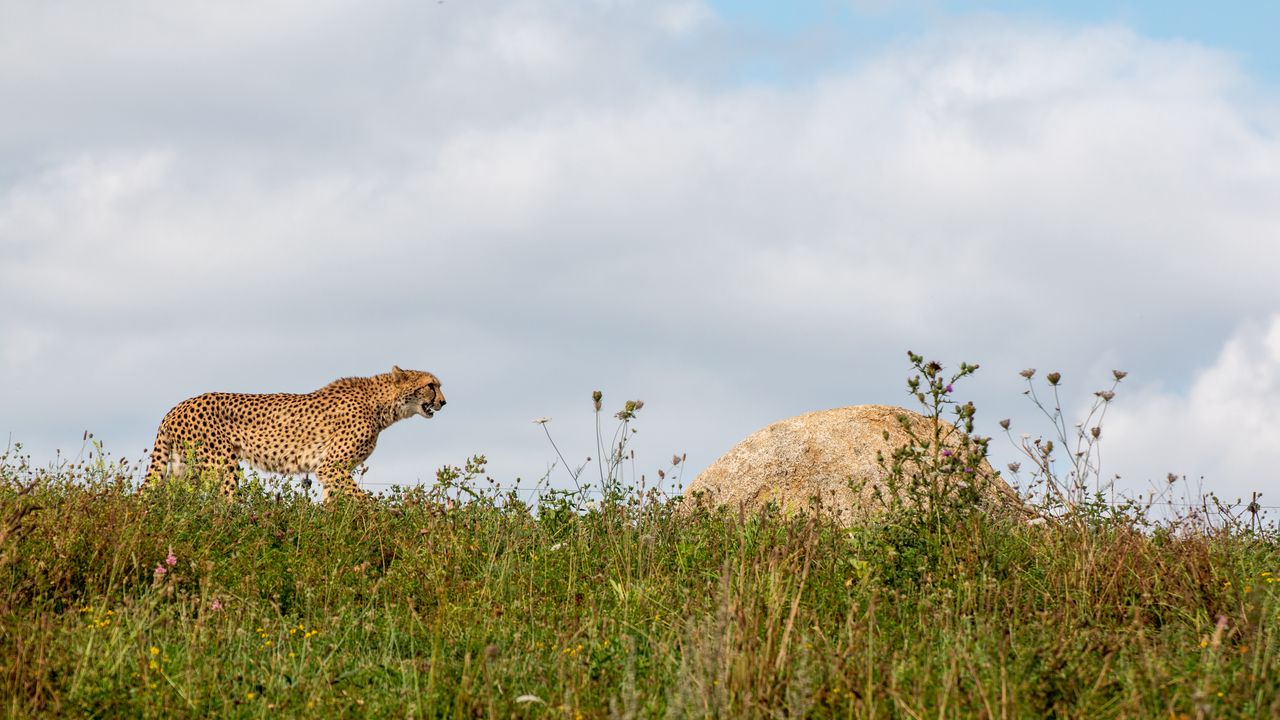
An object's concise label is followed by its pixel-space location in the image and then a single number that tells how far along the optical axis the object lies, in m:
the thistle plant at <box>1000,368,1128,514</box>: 15.30
